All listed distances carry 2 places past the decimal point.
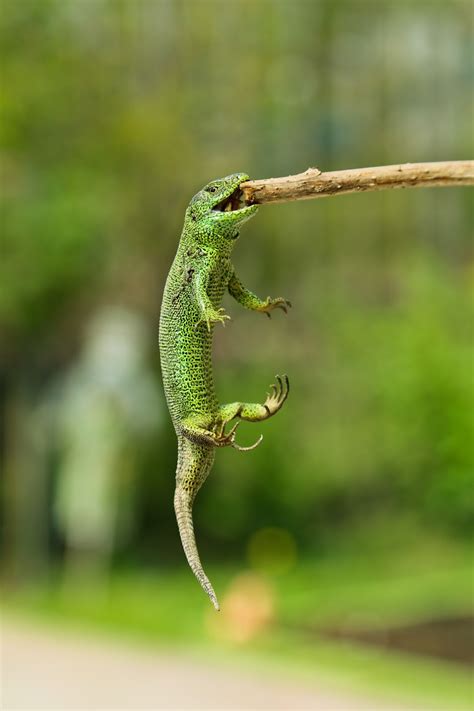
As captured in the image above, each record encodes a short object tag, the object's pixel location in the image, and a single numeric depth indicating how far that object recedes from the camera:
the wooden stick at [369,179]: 0.97
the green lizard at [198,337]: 0.97
